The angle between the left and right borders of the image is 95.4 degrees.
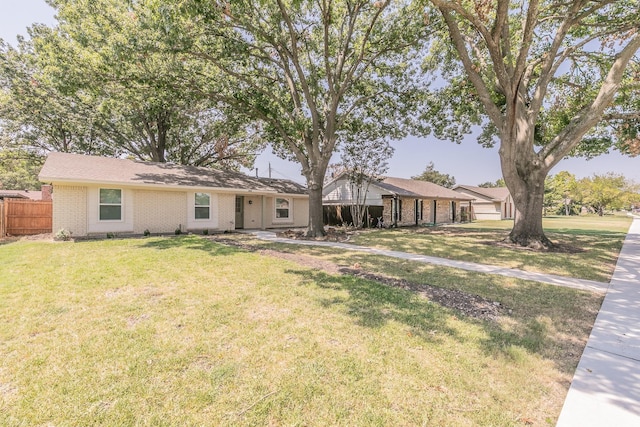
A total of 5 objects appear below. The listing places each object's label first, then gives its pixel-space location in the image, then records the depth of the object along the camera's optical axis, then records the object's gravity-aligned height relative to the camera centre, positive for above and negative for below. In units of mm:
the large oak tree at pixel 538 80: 9320 +5379
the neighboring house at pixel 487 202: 35447 +1476
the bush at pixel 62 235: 11070 -859
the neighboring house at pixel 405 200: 21781 +1146
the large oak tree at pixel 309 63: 10984 +6648
